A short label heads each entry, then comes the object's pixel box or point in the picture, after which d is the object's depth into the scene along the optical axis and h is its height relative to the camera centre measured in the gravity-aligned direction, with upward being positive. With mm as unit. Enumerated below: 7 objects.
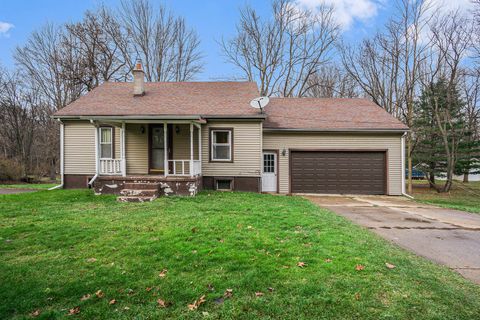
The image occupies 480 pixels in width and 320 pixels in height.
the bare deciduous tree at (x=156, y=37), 21391 +10833
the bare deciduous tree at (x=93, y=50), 19906 +9011
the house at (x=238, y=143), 10922 +854
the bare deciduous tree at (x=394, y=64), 16772 +6988
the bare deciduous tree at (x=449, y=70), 15398 +5820
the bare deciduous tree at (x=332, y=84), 22266 +6939
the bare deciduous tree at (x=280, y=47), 21188 +9751
